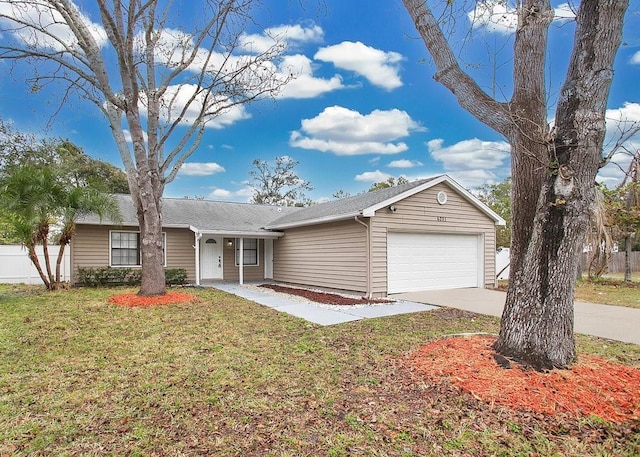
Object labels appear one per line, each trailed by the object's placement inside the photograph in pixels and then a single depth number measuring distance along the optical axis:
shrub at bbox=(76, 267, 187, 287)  13.07
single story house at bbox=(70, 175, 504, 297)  11.04
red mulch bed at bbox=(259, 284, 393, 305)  9.96
